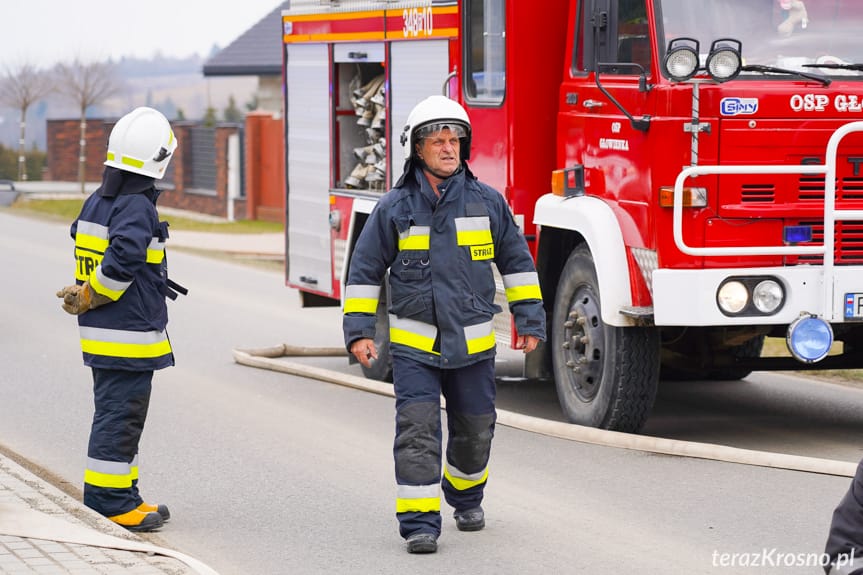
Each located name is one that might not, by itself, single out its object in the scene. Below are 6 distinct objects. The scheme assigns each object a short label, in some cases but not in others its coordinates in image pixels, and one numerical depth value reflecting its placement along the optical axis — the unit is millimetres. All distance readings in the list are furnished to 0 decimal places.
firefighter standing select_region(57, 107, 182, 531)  13781
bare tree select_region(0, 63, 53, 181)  117000
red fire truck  16547
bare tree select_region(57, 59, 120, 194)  103562
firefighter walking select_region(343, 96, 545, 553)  13414
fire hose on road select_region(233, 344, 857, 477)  16016
